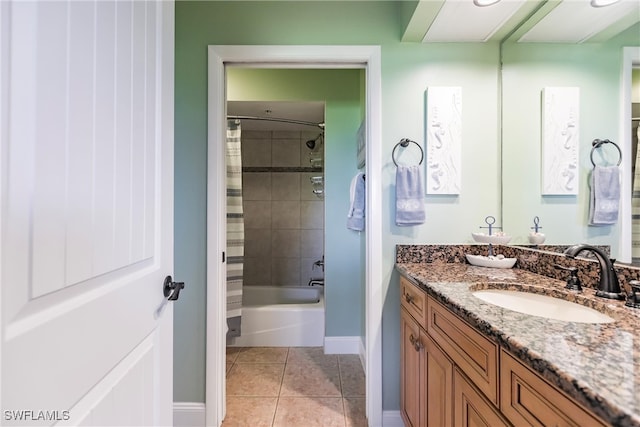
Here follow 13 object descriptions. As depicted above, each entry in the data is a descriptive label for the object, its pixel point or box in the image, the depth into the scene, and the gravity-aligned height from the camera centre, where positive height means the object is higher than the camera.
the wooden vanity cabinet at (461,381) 0.60 -0.46
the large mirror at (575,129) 1.03 +0.39
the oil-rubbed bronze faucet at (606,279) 0.93 -0.20
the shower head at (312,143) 3.56 +0.89
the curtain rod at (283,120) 2.59 +0.91
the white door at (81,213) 0.45 +0.00
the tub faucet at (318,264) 3.48 -0.58
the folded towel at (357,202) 2.01 +0.09
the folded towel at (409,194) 1.58 +0.12
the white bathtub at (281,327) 2.56 -0.99
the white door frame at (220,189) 1.62 +0.13
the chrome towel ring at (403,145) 1.61 +0.39
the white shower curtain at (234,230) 2.41 -0.13
